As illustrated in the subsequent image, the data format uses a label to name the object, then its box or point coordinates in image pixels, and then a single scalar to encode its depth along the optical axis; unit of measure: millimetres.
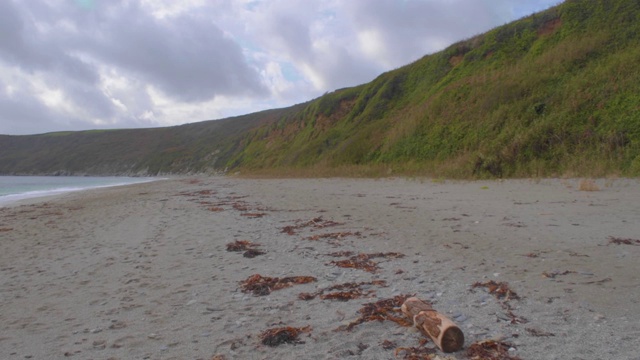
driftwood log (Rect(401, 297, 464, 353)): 2621
